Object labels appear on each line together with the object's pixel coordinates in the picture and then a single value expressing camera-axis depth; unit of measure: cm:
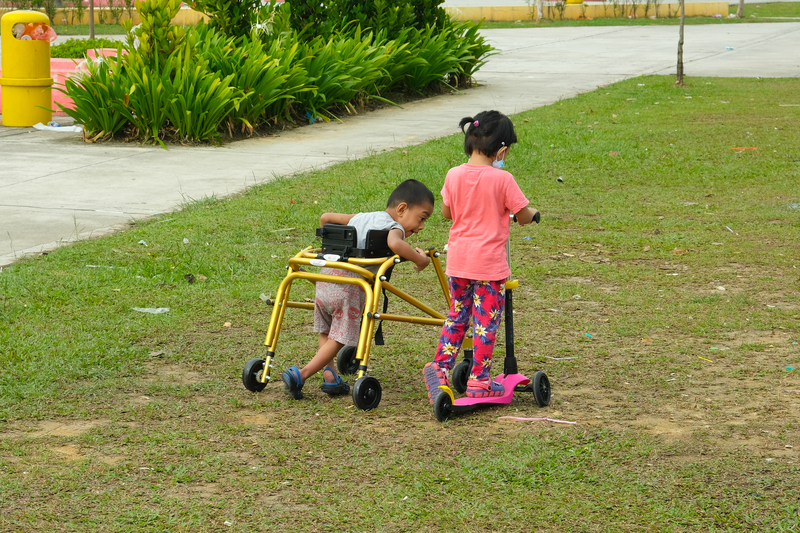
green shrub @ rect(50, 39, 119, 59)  1744
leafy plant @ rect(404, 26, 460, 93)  1566
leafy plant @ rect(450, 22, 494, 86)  1675
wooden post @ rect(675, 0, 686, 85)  1569
